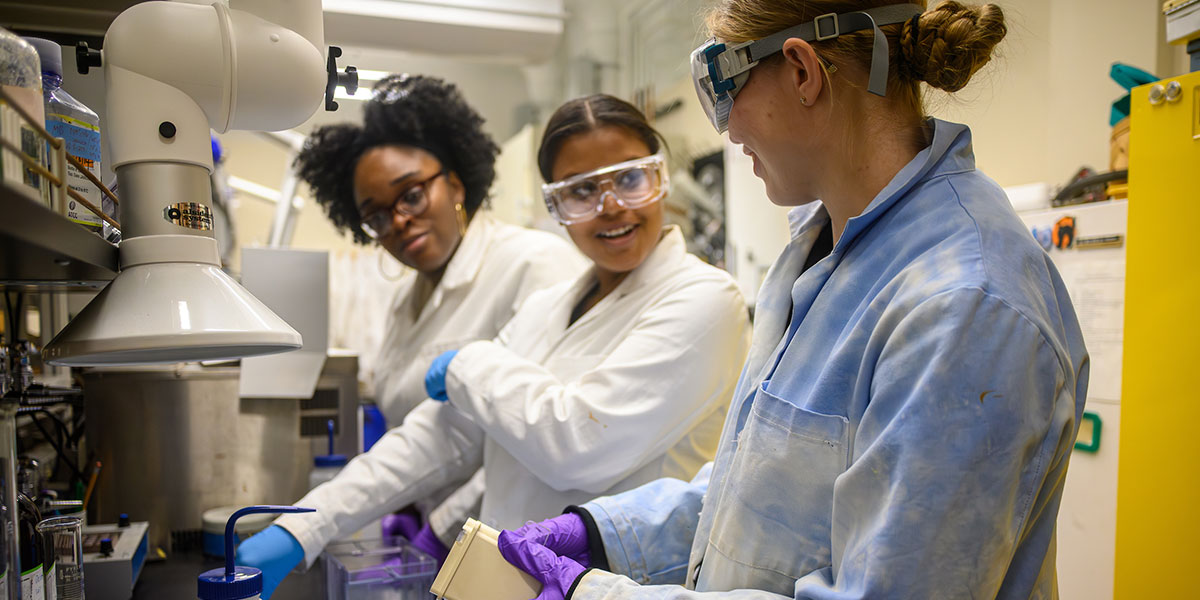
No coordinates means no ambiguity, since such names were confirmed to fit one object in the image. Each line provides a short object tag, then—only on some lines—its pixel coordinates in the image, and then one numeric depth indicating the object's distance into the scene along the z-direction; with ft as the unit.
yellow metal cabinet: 5.32
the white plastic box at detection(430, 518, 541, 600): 3.34
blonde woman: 2.25
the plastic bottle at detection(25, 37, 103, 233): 2.41
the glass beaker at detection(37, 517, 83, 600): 3.34
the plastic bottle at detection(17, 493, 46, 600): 2.71
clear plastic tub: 4.34
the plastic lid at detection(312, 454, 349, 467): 6.38
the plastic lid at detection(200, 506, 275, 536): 5.33
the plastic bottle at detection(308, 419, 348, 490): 6.27
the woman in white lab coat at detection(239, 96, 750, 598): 4.58
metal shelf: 1.64
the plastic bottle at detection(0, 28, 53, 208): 1.59
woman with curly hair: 7.07
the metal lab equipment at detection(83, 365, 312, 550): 5.80
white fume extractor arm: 2.21
